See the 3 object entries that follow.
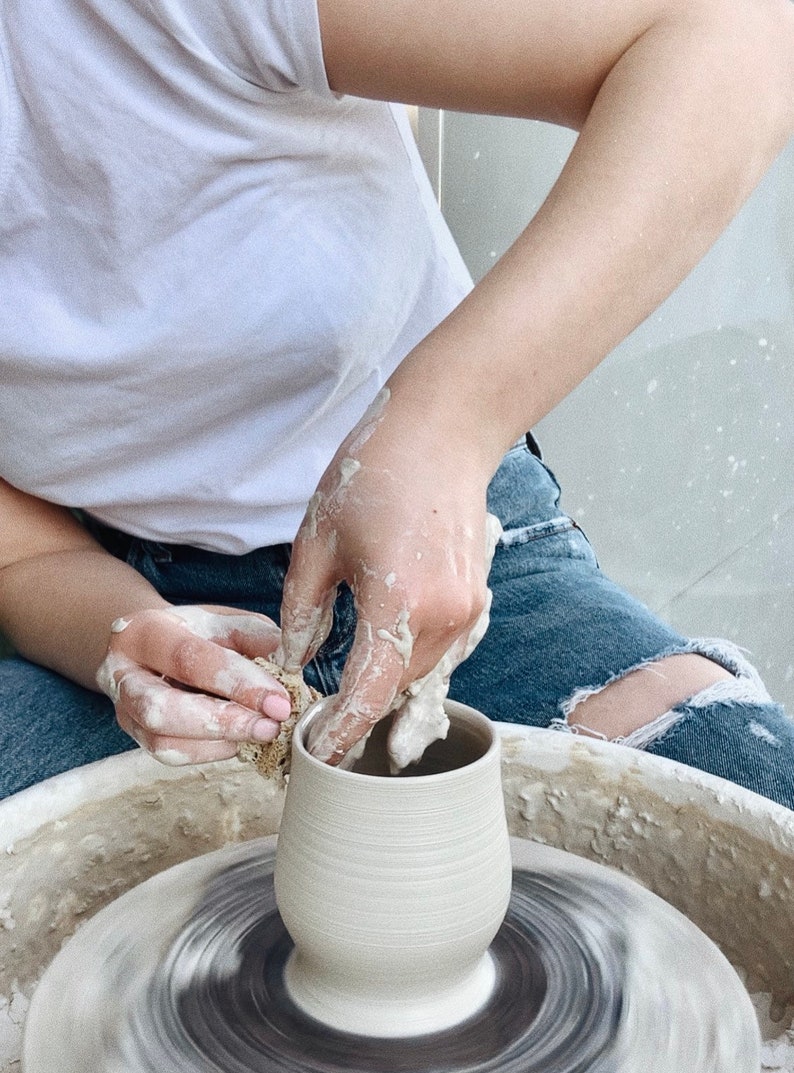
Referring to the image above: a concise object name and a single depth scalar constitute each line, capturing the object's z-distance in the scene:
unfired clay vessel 0.74
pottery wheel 0.75
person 0.80
